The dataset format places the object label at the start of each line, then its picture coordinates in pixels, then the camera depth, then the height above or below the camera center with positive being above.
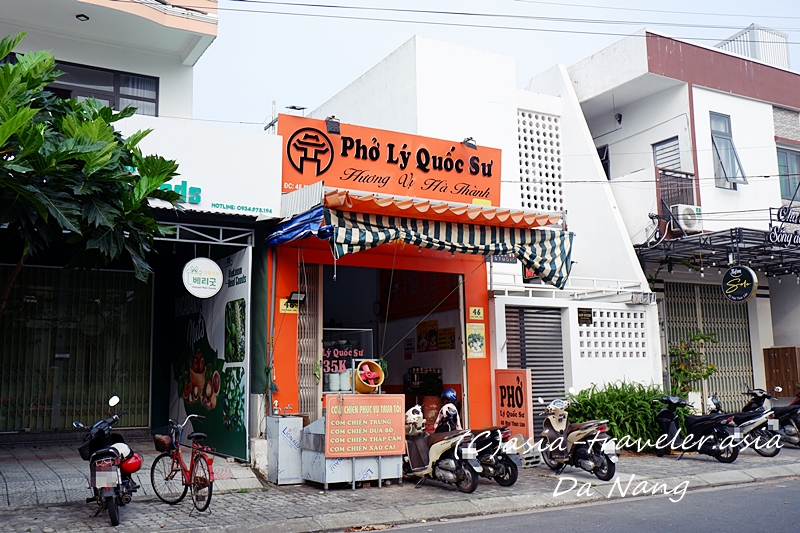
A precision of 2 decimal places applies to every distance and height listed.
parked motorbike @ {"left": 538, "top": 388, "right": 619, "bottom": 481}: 10.23 -1.30
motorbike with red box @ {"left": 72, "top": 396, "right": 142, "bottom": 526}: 7.41 -1.07
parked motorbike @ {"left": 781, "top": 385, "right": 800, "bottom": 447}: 14.16 -1.58
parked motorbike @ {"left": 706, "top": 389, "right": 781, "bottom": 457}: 12.16 -1.26
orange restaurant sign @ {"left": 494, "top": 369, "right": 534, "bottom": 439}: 11.84 -0.76
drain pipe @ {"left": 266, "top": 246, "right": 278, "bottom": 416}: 10.52 +0.51
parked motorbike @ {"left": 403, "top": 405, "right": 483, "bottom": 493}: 9.28 -1.31
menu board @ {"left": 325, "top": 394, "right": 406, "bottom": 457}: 9.48 -0.88
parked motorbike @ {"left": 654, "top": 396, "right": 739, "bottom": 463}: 11.97 -1.39
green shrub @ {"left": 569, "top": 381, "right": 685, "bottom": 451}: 12.71 -0.99
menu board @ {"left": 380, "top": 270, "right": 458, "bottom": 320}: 13.23 +1.21
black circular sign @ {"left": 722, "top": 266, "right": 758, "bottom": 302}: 14.53 +1.32
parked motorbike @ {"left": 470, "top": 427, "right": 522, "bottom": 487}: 9.61 -1.34
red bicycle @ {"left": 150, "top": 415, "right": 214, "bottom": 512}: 8.03 -1.26
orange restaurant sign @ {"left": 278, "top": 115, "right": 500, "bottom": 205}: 11.53 +3.25
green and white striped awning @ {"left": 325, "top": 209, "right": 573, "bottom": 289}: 9.55 +1.65
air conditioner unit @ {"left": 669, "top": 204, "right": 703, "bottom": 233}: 16.38 +2.96
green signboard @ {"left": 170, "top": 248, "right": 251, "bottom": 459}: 10.62 +0.01
